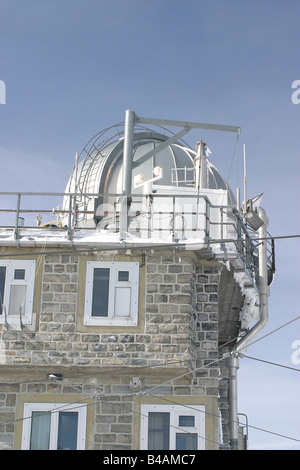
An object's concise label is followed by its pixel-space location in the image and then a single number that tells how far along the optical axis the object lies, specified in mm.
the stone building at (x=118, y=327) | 19875
